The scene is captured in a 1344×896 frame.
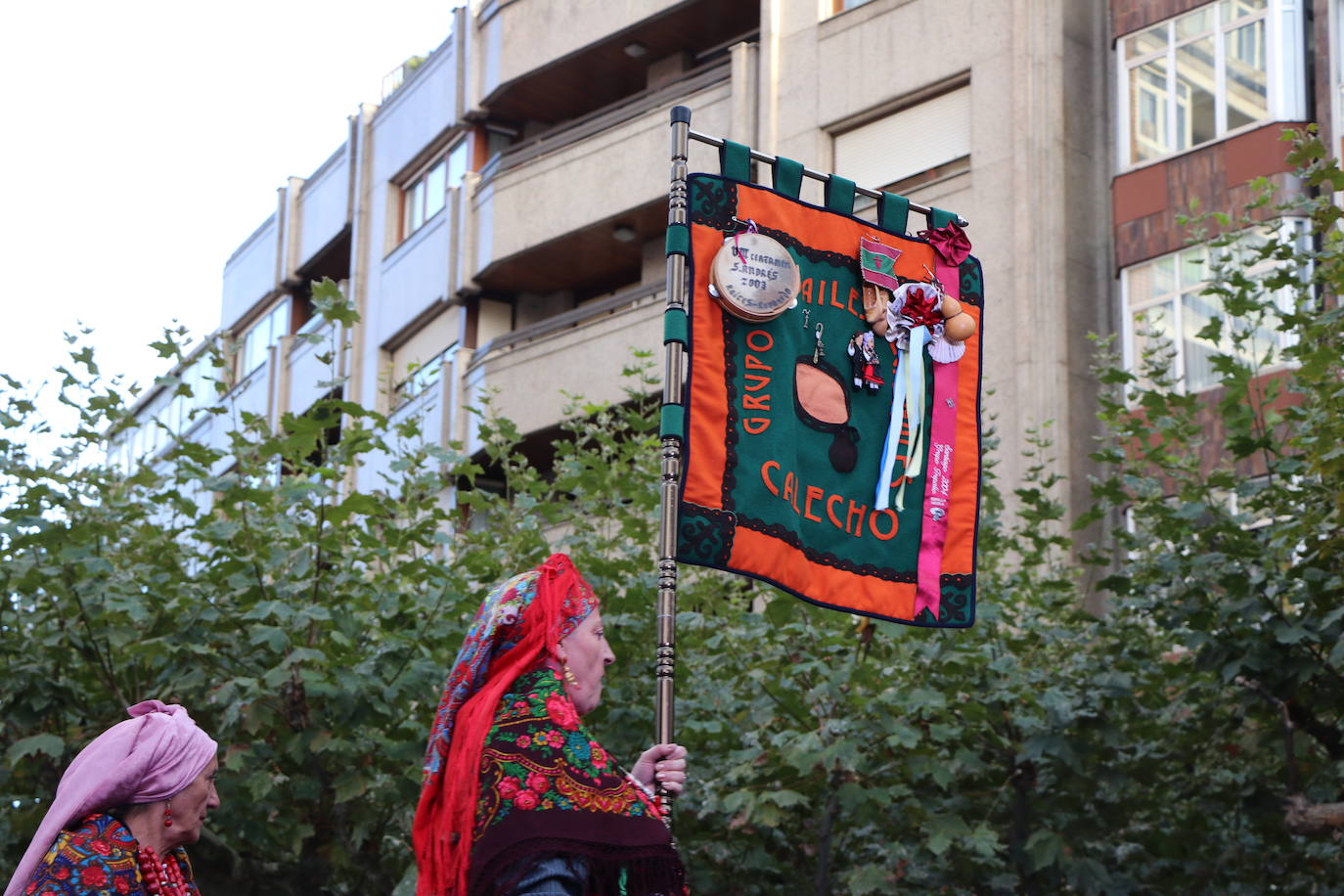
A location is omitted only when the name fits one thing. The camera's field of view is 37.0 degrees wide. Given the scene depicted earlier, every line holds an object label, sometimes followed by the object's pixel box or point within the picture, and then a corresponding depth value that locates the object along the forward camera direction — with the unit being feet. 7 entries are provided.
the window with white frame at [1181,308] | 63.72
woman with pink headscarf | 16.84
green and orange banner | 22.81
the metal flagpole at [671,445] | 20.49
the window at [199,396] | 124.50
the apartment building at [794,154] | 66.13
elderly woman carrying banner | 16.78
